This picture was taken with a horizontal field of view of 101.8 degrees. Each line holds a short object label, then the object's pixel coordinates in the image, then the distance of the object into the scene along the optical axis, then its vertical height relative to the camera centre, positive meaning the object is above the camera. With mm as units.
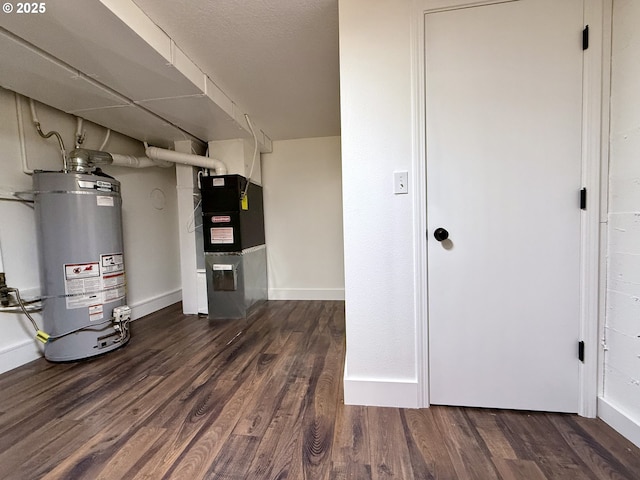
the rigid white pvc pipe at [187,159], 2744 +742
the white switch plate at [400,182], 1338 +197
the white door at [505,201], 1242 +80
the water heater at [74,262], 1914 -235
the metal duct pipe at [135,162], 2588 +719
